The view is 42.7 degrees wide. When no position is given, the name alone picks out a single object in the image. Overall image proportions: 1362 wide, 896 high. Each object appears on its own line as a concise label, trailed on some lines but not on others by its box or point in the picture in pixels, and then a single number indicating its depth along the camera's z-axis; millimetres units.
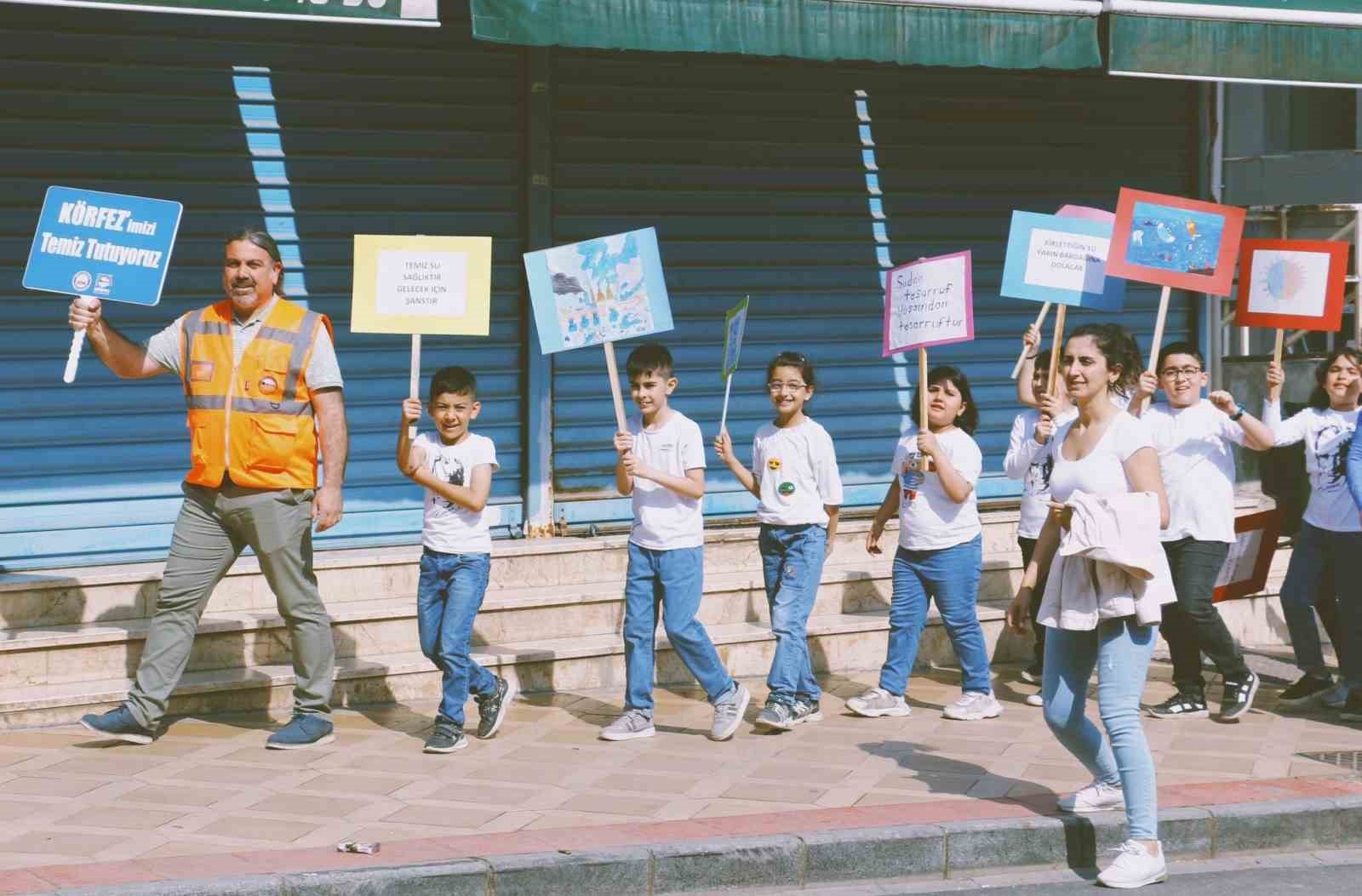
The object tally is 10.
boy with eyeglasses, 7746
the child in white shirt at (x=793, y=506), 7418
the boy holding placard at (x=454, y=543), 6988
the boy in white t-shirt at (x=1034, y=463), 8188
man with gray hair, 6848
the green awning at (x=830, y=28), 8086
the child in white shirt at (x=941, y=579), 7734
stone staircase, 7492
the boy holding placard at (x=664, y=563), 7223
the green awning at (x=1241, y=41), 9227
